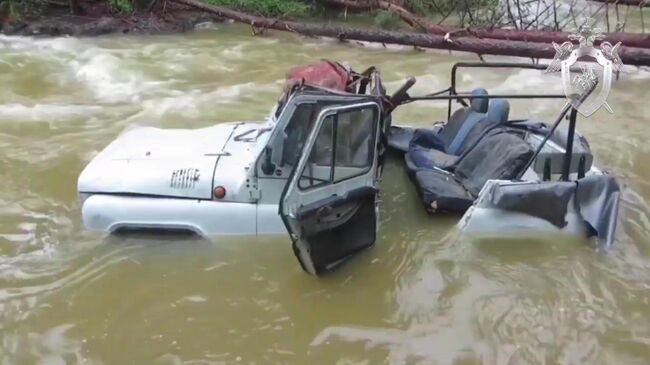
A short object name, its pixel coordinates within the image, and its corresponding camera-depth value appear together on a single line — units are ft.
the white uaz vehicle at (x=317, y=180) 19.85
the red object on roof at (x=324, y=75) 22.00
